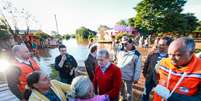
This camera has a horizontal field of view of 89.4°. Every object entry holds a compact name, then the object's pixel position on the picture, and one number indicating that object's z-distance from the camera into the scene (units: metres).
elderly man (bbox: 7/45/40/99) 1.61
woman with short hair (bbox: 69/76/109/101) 1.12
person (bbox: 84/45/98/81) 2.41
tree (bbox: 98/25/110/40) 22.71
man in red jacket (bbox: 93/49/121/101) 1.56
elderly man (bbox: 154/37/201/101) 1.03
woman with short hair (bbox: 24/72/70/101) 1.22
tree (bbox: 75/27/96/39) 39.97
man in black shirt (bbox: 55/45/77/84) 2.28
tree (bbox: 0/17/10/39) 11.49
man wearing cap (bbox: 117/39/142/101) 2.25
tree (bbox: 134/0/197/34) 15.42
